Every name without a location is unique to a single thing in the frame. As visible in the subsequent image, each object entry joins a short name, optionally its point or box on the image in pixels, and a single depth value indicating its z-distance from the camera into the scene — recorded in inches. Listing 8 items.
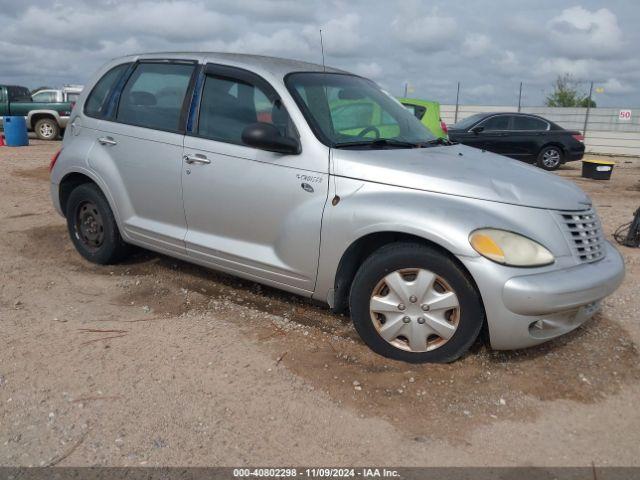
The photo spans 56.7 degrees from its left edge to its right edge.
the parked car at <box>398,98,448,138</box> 423.2
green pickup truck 750.5
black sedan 553.0
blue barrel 657.0
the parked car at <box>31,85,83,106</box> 768.3
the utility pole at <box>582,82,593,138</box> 890.1
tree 1537.9
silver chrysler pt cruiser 127.9
